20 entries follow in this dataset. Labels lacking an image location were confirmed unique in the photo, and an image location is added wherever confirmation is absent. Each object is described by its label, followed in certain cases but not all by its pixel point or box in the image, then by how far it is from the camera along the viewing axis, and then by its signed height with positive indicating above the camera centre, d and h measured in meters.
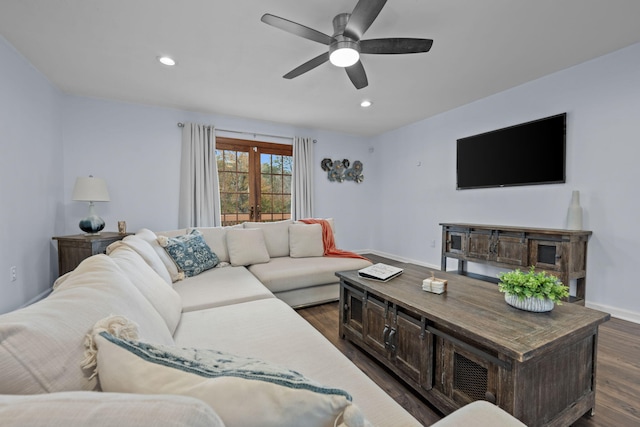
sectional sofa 0.40 -0.34
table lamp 3.12 +0.10
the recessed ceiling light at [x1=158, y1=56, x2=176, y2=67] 2.69 +1.42
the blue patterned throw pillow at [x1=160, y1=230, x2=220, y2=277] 2.54 -0.46
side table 2.94 -0.49
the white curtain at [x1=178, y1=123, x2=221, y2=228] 4.18 +0.44
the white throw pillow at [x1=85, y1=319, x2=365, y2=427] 0.48 -0.34
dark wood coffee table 1.13 -0.69
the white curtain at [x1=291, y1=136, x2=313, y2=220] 5.02 +0.47
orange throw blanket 3.45 -0.46
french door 4.60 +0.44
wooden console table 2.66 -0.46
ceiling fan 1.79 +1.20
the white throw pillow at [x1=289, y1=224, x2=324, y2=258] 3.39 -0.45
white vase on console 2.81 -0.07
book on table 2.03 -0.51
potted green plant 1.36 -0.42
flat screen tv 3.06 +0.64
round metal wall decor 5.40 +0.72
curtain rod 4.18 +1.21
